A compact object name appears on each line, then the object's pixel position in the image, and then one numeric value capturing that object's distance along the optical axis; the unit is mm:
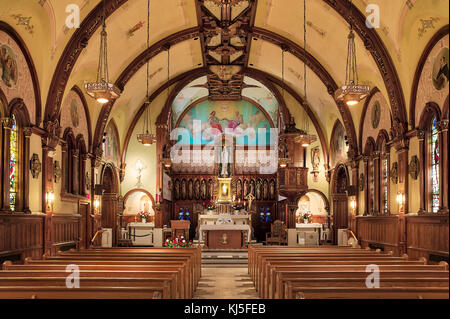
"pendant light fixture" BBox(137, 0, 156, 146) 15350
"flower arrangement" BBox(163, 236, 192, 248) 16484
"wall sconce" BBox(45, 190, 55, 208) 13937
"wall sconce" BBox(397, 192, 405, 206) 14062
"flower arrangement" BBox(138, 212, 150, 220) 24234
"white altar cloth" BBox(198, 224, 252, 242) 20516
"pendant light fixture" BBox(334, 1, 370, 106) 10758
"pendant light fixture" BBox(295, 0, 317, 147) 15981
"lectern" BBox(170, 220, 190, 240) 22281
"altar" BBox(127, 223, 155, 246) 23531
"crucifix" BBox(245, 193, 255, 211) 25938
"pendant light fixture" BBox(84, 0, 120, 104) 10469
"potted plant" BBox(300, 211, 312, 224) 24688
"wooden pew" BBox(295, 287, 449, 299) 5336
